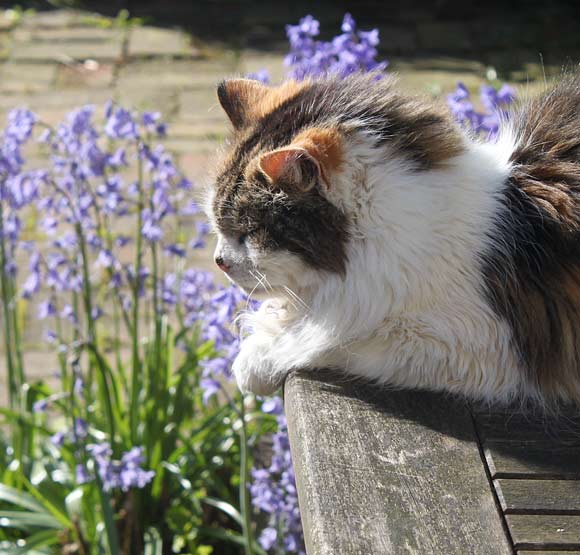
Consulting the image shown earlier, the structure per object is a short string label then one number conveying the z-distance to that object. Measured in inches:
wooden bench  89.0
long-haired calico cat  95.6
